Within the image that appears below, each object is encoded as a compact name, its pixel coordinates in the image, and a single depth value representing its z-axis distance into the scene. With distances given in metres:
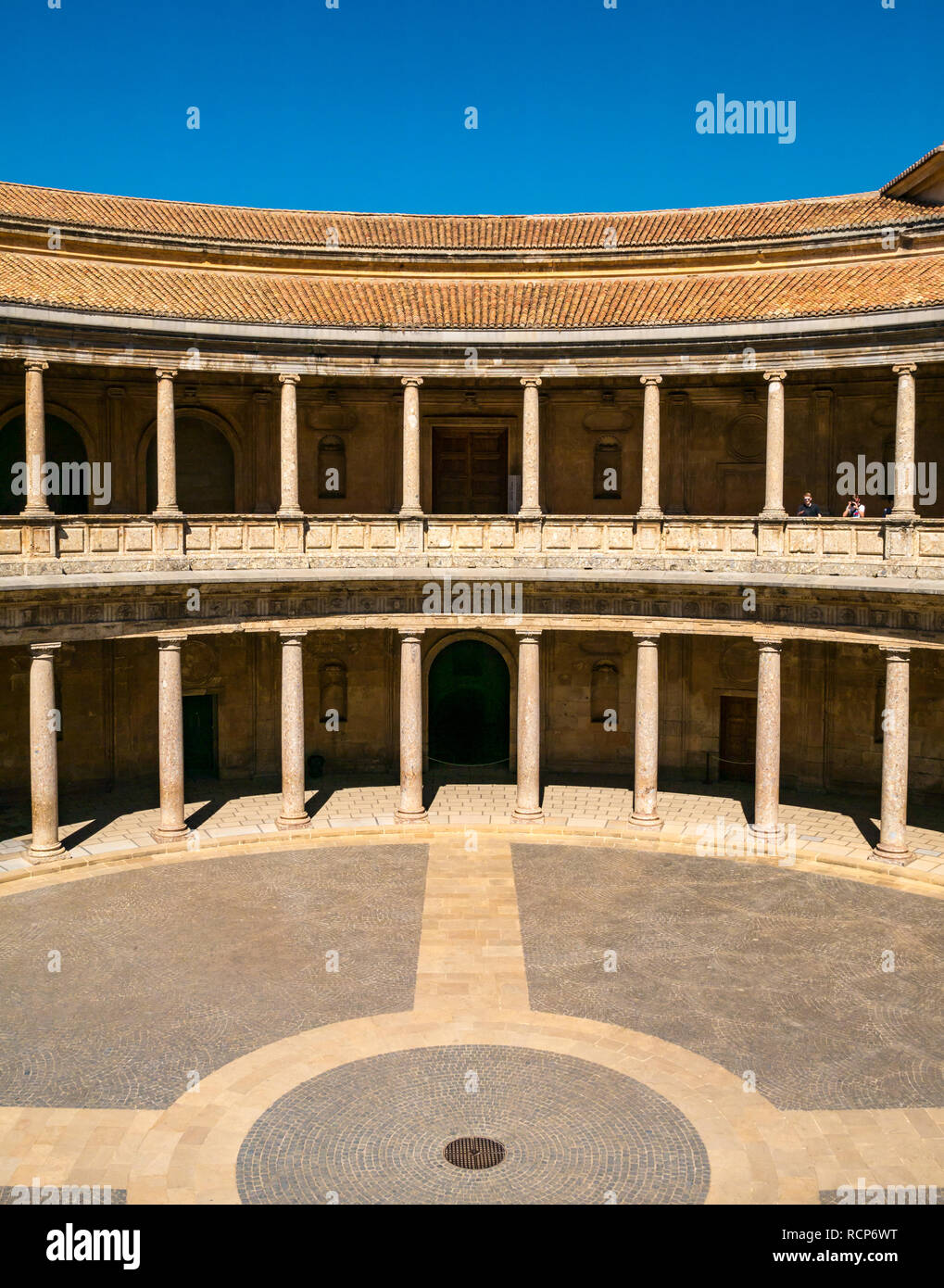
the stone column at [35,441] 22.83
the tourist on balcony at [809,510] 25.52
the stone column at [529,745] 26.94
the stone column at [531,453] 26.03
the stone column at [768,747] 25.20
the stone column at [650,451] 25.52
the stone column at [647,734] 26.28
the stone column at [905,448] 22.95
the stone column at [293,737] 26.41
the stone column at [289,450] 25.48
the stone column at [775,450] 24.38
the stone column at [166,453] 24.42
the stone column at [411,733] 26.78
